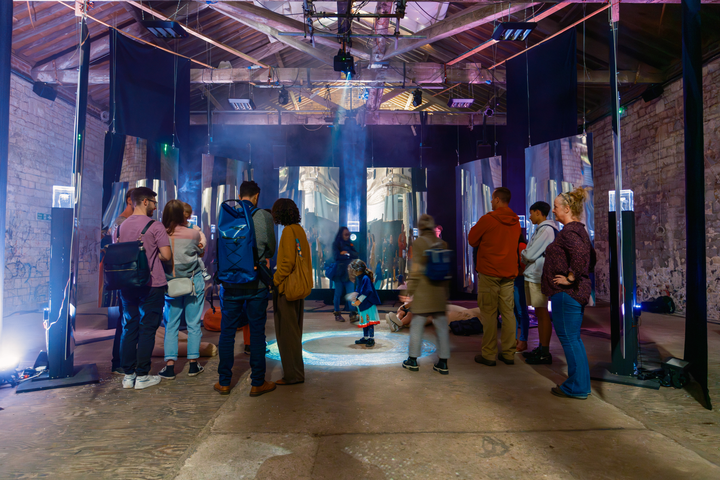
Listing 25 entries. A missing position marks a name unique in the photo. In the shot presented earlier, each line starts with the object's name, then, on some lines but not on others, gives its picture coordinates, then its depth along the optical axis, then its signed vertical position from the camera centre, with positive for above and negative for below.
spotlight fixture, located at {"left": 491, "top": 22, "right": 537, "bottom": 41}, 5.61 +3.20
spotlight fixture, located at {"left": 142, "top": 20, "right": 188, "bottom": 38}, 5.61 +3.19
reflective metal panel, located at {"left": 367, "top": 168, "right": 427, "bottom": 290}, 9.19 +0.72
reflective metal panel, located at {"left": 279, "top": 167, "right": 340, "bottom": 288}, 9.17 +1.12
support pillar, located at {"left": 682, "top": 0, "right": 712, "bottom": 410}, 3.14 +0.44
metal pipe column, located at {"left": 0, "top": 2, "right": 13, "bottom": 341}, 2.06 +0.89
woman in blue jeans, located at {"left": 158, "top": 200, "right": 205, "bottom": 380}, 3.55 -0.33
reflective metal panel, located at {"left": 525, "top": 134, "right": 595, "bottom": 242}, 6.08 +1.29
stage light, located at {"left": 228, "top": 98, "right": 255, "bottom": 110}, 9.08 +3.43
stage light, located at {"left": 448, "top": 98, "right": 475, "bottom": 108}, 8.87 +3.36
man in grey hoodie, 3.88 -0.24
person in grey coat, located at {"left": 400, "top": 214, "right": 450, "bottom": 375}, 3.61 -0.41
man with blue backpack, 3.04 -0.23
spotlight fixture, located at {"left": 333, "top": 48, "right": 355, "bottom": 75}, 6.81 +3.24
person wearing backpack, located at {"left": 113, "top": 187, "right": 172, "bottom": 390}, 3.28 -0.45
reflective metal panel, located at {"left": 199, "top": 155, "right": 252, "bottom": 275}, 7.75 +1.22
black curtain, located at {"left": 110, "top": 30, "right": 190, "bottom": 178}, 6.02 +2.50
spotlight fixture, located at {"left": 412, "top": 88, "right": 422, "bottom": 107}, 8.91 +3.48
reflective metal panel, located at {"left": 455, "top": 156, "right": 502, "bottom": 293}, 8.22 +1.20
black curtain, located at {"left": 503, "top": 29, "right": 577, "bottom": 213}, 6.35 +2.67
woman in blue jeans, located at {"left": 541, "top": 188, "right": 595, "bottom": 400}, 2.92 -0.29
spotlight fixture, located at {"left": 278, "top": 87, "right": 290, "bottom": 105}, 9.01 +3.50
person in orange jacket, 3.91 -0.21
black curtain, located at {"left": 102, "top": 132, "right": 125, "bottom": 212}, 5.83 +1.33
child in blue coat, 4.58 -0.57
